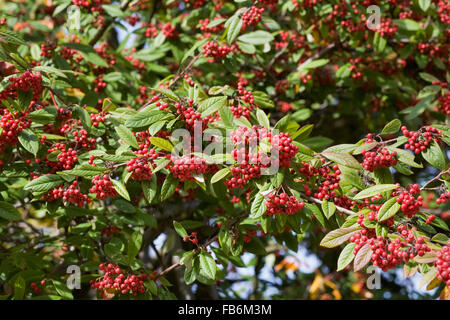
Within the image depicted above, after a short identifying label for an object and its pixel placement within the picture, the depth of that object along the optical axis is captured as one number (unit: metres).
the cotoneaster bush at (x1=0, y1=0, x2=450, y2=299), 2.44
